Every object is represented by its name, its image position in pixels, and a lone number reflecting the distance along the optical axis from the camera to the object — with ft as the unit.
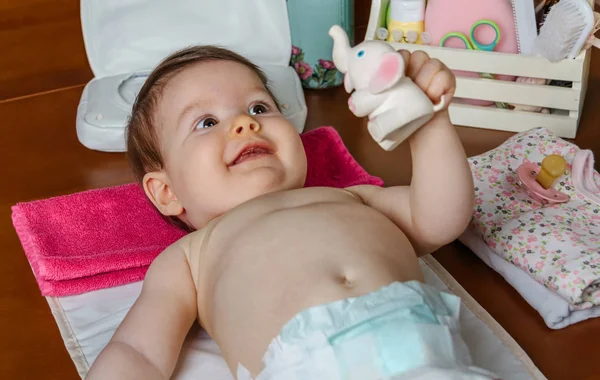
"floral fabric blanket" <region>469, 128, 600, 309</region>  3.39
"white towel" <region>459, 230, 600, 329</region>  3.41
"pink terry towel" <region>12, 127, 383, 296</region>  3.76
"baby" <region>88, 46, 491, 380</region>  2.62
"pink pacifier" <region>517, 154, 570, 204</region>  3.87
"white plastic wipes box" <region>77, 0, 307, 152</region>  5.35
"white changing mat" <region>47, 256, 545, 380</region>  3.17
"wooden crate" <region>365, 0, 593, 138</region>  4.53
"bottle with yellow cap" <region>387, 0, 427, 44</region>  5.00
